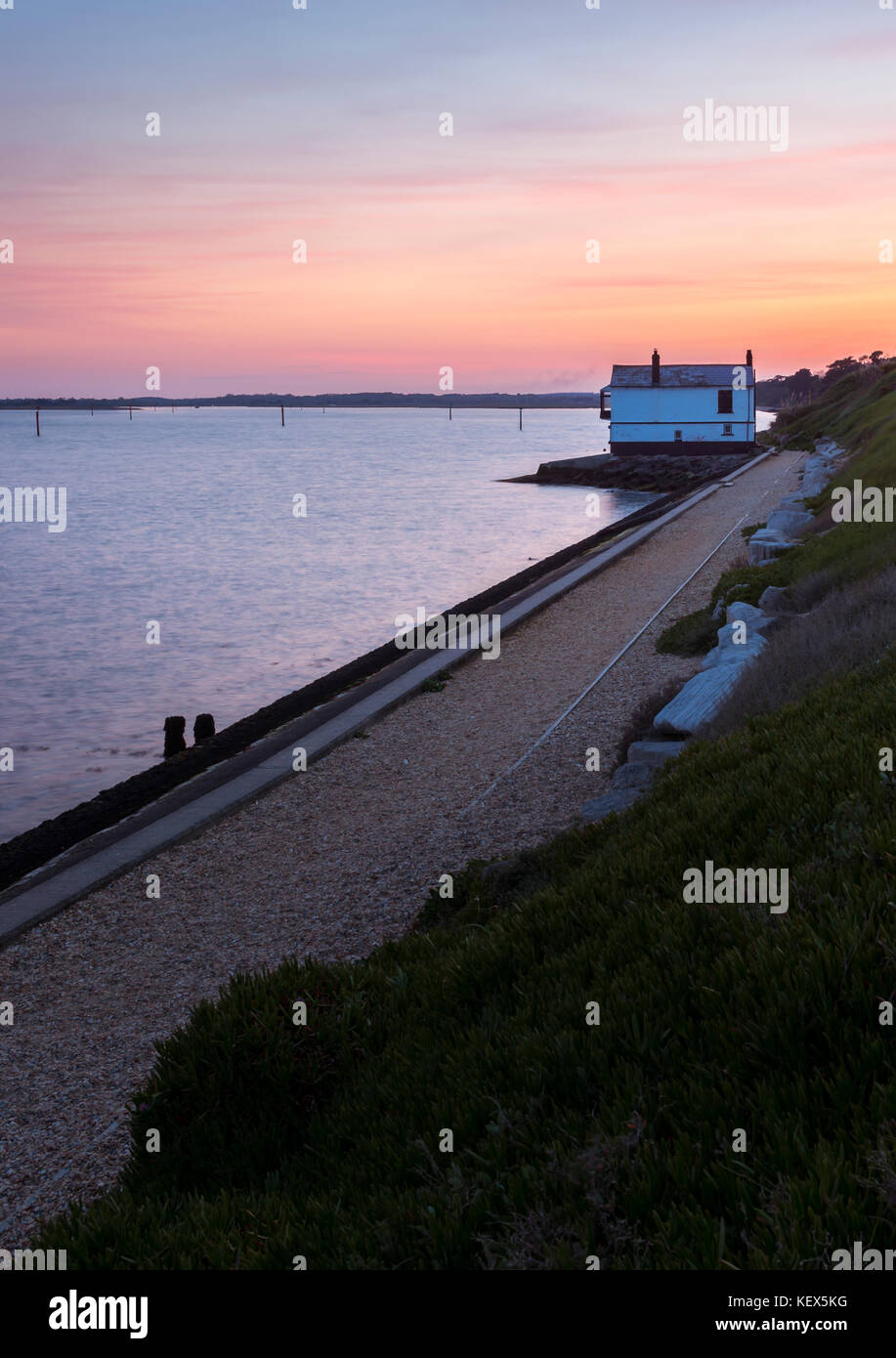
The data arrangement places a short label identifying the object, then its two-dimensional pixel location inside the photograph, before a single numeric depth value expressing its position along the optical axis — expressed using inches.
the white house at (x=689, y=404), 3088.1
